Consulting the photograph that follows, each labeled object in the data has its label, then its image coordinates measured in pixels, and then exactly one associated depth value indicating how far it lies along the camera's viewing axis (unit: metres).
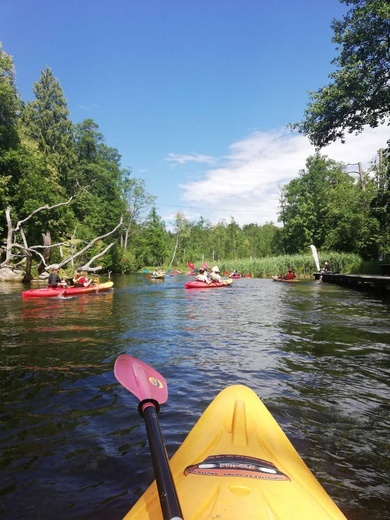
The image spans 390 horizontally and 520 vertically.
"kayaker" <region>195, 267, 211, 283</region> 19.75
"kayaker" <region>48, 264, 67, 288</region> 14.80
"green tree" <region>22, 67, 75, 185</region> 36.81
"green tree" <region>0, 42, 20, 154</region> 24.40
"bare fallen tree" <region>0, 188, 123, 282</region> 21.78
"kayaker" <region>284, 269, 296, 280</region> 24.53
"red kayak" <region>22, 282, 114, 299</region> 13.99
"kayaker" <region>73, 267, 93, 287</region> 16.64
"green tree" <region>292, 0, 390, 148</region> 14.12
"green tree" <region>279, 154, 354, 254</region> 44.91
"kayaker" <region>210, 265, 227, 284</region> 20.44
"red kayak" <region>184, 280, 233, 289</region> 19.22
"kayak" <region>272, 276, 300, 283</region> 24.47
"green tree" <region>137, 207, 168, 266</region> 57.03
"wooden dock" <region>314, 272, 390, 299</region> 15.12
